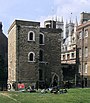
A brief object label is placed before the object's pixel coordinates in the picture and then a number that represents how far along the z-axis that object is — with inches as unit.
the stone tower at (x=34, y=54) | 2032.5
